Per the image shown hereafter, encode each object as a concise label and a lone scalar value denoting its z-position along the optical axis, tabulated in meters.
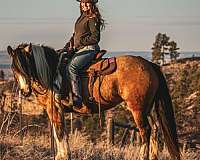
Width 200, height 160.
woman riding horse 14.14
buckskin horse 13.61
